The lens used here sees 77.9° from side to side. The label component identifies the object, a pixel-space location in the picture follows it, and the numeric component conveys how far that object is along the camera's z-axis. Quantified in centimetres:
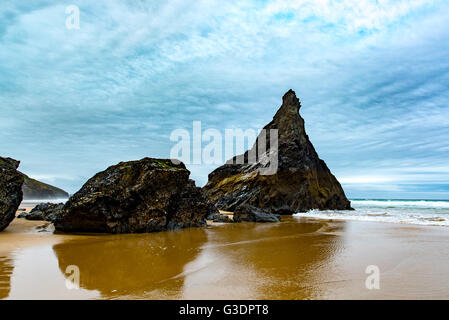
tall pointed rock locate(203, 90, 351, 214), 2633
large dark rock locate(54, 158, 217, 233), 875
